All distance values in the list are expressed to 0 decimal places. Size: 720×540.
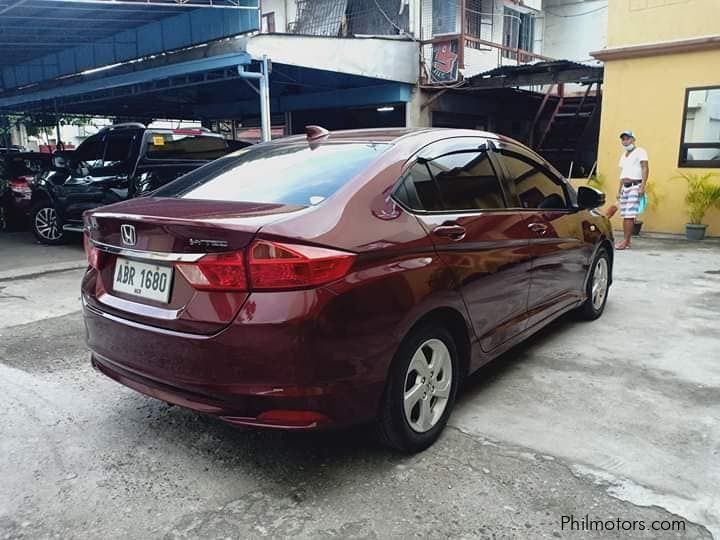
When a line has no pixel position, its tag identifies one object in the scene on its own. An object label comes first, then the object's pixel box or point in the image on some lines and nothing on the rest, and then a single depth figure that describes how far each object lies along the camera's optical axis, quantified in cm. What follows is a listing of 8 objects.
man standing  865
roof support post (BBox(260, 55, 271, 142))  983
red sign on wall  1362
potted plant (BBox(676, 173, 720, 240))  951
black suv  869
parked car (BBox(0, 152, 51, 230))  1082
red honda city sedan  230
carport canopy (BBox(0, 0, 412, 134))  1009
